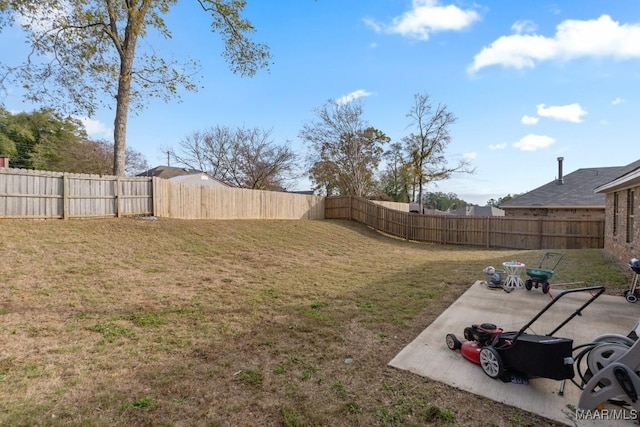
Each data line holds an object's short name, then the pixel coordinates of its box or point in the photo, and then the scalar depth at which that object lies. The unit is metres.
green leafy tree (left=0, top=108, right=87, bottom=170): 26.33
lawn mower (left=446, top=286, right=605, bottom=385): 2.39
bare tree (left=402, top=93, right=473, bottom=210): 25.55
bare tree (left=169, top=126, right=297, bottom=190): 27.30
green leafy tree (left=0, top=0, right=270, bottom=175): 10.60
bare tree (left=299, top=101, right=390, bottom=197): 27.31
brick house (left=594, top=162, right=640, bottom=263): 6.95
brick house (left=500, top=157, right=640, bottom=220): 15.67
